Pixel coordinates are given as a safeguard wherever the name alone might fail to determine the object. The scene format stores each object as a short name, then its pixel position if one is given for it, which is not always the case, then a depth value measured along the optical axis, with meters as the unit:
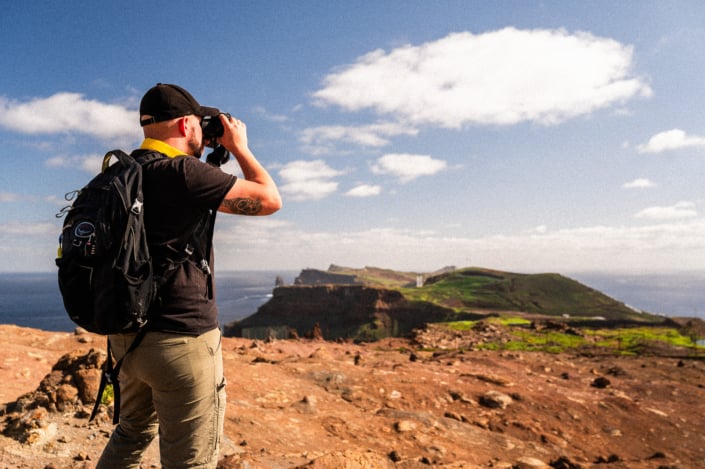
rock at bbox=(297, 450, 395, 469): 4.04
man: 2.23
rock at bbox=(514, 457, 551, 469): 5.65
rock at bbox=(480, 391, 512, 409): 8.48
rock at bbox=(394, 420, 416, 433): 6.42
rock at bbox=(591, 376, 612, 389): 11.54
